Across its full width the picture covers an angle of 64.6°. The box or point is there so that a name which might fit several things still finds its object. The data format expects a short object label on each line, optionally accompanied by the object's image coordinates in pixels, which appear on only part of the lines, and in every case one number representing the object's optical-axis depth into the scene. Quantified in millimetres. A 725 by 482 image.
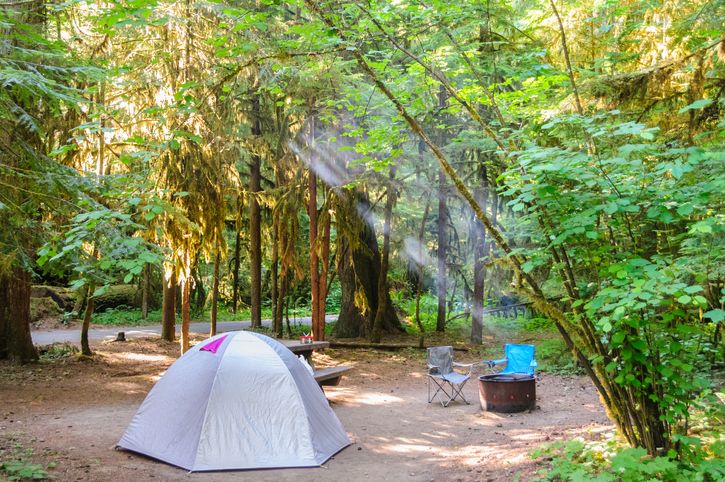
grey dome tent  6184
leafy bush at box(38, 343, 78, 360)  11422
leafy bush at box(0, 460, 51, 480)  4961
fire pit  8703
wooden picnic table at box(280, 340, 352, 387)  8891
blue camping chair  10320
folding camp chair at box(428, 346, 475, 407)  9648
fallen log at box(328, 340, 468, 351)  14695
